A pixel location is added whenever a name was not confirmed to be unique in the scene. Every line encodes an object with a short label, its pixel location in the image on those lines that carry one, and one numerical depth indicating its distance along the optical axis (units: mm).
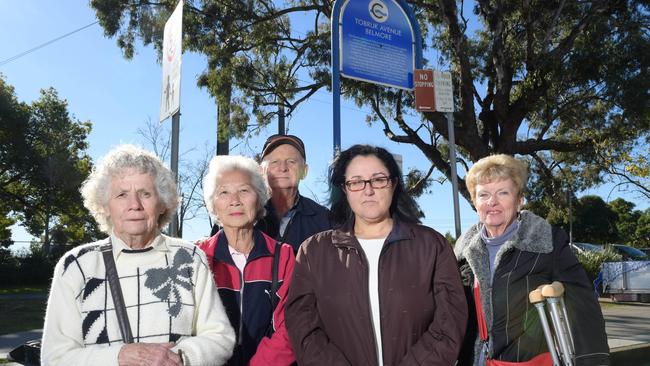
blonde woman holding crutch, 2613
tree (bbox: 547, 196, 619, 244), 41188
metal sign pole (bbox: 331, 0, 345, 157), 6059
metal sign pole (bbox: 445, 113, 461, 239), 5348
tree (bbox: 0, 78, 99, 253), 27547
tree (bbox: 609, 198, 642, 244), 50062
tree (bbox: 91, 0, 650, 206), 13781
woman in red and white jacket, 2621
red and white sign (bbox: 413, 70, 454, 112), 5734
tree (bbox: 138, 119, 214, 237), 21797
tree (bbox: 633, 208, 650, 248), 44684
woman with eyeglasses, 2359
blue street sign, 6184
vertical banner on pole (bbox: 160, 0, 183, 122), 3963
